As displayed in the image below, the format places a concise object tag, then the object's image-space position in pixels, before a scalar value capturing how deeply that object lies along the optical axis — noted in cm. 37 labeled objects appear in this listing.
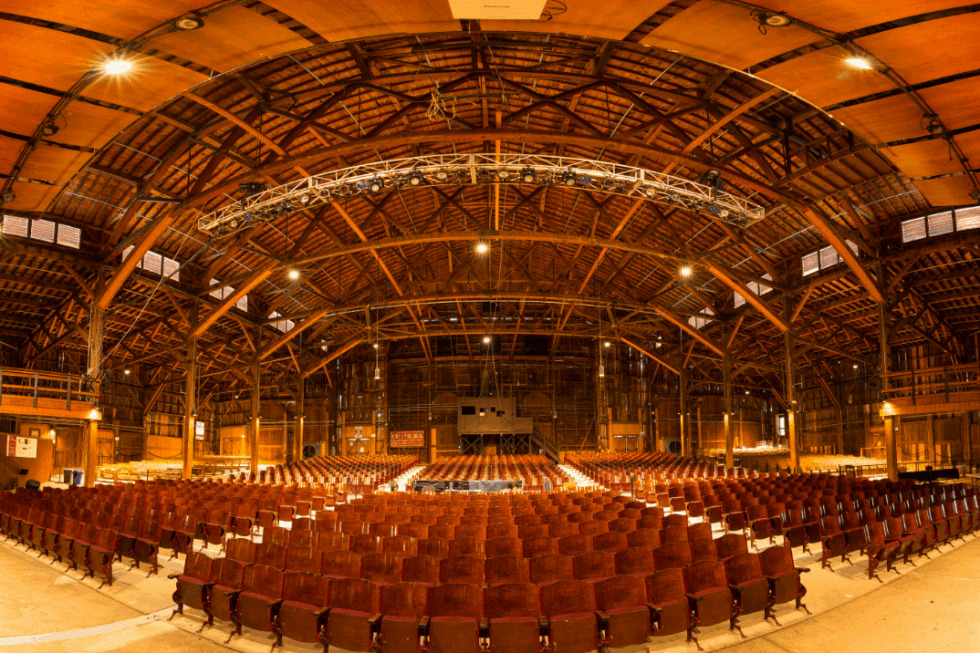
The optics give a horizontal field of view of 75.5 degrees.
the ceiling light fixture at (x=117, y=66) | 796
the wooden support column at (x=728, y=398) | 3134
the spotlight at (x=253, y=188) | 1789
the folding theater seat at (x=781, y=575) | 757
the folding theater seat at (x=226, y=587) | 730
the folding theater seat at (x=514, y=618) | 633
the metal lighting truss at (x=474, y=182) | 1714
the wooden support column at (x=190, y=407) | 2473
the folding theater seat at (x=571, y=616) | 638
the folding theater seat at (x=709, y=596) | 696
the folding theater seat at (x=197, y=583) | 762
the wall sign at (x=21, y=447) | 2100
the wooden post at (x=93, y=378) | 1991
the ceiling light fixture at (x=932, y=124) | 905
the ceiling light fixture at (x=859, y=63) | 816
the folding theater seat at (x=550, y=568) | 785
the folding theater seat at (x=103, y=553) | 944
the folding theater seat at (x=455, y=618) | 637
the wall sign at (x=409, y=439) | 4256
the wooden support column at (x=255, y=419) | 3145
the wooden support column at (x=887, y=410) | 2078
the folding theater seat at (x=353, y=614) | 661
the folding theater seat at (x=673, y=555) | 826
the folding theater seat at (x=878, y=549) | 938
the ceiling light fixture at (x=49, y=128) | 894
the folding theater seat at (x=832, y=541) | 1000
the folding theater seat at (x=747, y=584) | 735
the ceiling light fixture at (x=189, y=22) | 762
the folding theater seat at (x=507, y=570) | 782
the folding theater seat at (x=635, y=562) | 809
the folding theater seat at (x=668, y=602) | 673
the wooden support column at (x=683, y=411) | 3769
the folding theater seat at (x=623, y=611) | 656
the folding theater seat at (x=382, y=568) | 791
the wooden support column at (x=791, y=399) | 2503
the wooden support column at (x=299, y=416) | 3888
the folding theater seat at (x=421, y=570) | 791
